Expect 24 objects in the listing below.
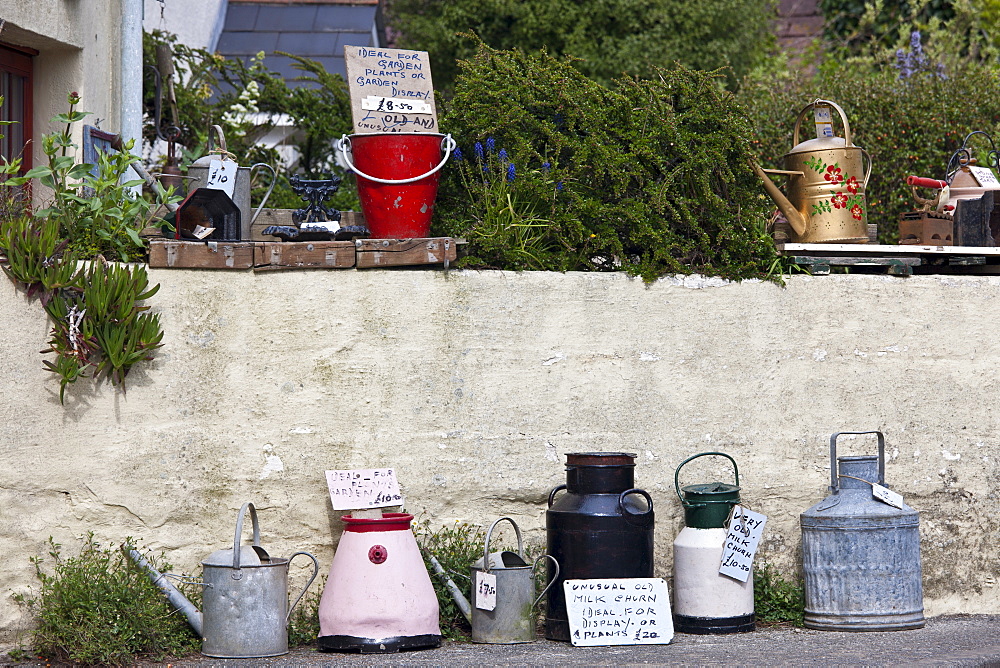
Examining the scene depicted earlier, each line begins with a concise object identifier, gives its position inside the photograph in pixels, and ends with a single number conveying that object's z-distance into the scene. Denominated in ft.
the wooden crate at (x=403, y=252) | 31.35
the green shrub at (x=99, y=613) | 27.53
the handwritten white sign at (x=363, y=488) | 30.37
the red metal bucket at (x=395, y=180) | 32.63
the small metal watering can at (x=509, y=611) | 29.58
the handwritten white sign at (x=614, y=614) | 29.43
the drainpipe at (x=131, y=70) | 38.91
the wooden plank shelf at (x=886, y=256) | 34.24
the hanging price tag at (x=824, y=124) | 36.83
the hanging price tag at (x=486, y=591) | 29.27
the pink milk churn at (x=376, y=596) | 28.50
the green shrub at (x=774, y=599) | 32.48
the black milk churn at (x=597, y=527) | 29.76
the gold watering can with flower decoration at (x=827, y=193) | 35.58
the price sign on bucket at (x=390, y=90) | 33.19
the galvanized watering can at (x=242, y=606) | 28.22
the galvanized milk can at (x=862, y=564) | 31.09
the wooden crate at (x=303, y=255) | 30.78
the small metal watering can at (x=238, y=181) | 35.83
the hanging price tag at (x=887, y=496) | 31.30
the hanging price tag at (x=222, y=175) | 35.06
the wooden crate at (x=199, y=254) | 30.22
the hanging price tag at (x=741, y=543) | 30.53
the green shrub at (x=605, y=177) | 33.06
